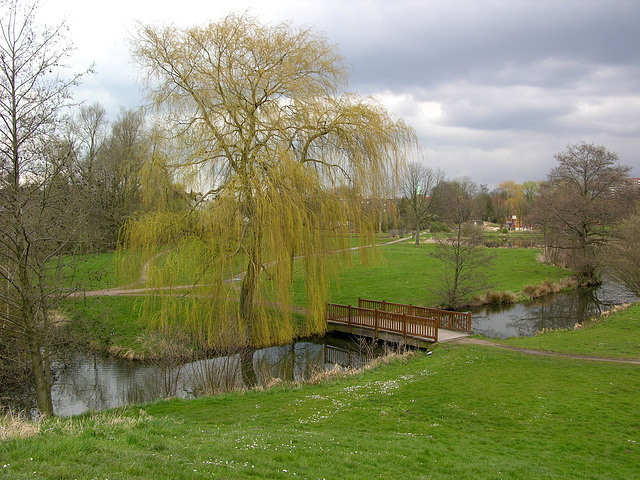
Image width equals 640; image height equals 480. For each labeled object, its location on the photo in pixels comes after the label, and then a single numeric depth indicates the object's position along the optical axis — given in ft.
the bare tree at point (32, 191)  28.96
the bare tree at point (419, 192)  175.32
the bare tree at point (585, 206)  105.60
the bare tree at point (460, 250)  78.95
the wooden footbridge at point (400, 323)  54.29
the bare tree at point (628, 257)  78.59
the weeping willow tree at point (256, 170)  48.73
